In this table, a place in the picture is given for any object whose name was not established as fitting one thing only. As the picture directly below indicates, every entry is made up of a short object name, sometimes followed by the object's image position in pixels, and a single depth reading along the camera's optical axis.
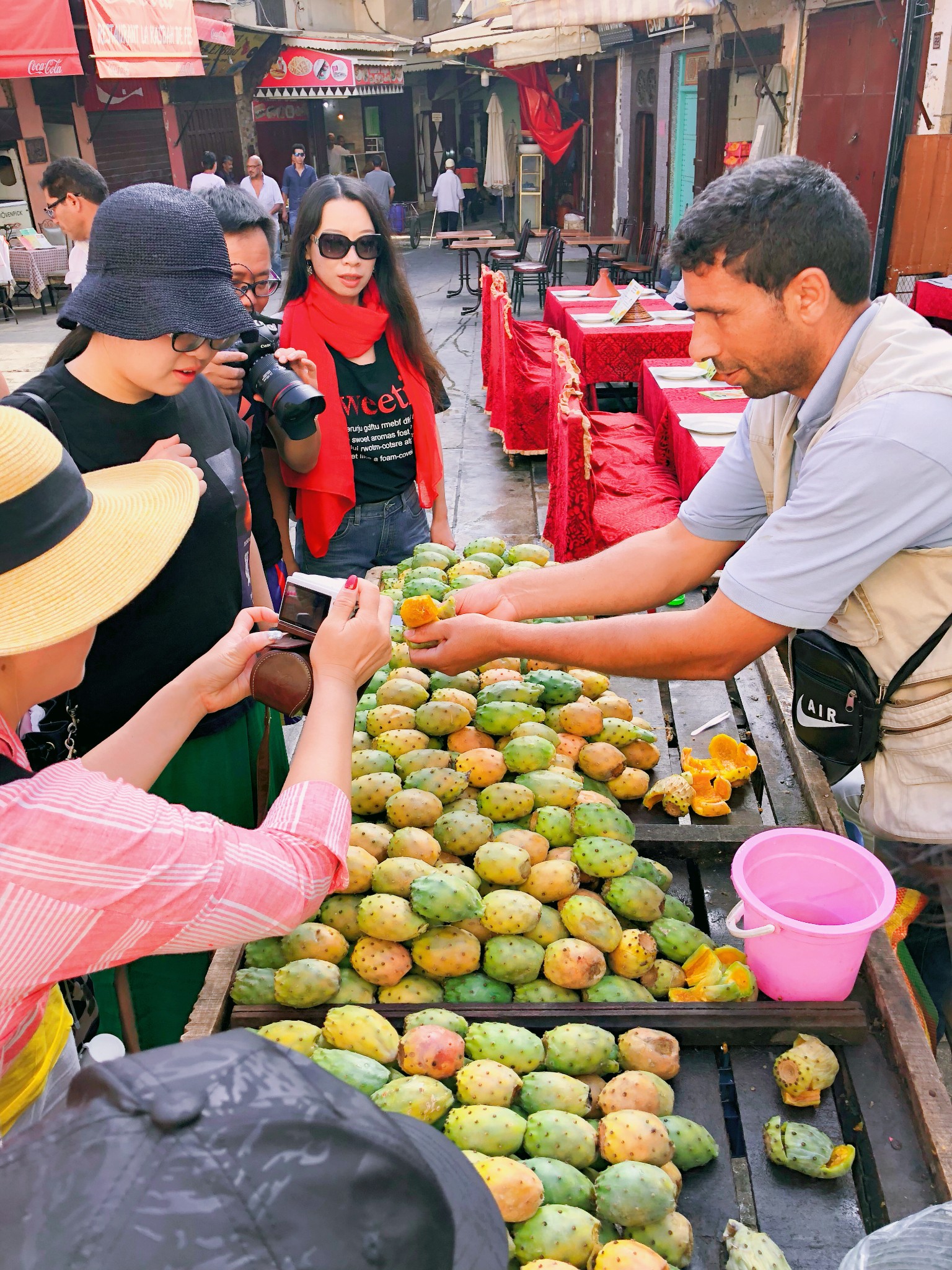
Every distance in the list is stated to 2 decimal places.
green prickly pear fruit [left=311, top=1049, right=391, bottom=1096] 1.47
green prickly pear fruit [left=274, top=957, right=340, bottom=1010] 1.66
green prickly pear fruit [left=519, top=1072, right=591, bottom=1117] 1.50
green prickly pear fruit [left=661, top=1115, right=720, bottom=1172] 1.46
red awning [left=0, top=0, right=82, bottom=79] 11.96
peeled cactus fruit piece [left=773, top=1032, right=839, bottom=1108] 1.55
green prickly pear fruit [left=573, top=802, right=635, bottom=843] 1.99
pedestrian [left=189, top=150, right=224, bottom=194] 12.14
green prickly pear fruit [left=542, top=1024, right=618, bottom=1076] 1.57
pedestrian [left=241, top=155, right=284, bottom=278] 15.21
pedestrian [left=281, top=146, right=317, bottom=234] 18.11
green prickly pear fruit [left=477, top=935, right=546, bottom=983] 1.75
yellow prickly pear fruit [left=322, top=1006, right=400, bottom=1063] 1.55
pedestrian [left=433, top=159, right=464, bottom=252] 20.25
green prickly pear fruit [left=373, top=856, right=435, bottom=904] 1.81
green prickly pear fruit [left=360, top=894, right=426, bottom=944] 1.74
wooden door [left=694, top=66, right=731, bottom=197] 12.00
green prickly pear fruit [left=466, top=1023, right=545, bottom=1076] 1.56
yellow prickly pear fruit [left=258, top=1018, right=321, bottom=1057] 1.55
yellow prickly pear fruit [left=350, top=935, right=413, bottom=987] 1.73
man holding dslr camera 2.73
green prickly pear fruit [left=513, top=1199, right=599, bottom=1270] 1.30
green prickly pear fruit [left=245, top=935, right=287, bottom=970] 1.75
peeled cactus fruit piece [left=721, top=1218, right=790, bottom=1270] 1.27
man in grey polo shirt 1.74
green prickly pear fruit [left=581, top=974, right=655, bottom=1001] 1.74
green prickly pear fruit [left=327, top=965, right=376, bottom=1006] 1.70
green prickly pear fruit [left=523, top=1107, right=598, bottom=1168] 1.43
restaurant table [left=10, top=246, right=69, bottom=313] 13.91
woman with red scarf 3.17
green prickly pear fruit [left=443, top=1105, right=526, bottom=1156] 1.41
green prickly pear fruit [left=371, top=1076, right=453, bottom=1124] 1.44
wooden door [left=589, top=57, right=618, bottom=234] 18.02
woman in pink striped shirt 1.07
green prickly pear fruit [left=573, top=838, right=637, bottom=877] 1.90
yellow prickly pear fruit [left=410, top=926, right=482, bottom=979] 1.75
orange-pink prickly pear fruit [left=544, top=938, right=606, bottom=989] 1.72
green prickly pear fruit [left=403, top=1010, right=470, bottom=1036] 1.61
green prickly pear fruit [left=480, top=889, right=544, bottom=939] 1.77
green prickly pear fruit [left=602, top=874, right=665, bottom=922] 1.87
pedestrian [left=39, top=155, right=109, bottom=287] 5.40
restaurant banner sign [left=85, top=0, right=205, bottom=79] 13.38
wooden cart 1.41
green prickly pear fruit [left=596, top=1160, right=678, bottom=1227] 1.33
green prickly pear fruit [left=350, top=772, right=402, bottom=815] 2.07
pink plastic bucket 1.61
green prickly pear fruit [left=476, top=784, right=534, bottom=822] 2.05
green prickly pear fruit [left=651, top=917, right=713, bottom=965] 1.85
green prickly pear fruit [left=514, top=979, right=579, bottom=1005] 1.75
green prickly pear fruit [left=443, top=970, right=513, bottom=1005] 1.74
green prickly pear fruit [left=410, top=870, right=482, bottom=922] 1.73
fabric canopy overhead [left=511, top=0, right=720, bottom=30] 9.29
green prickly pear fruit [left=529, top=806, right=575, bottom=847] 2.01
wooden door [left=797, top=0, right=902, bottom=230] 8.45
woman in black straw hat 1.90
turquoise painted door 13.83
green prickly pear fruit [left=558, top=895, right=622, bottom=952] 1.78
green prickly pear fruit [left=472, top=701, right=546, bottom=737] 2.25
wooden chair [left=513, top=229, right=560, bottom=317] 13.53
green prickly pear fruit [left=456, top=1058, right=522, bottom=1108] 1.48
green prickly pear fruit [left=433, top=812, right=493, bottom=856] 1.97
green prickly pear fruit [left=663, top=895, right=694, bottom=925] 1.96
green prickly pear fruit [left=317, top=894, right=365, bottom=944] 1.82
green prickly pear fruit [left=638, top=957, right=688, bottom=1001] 1.81
